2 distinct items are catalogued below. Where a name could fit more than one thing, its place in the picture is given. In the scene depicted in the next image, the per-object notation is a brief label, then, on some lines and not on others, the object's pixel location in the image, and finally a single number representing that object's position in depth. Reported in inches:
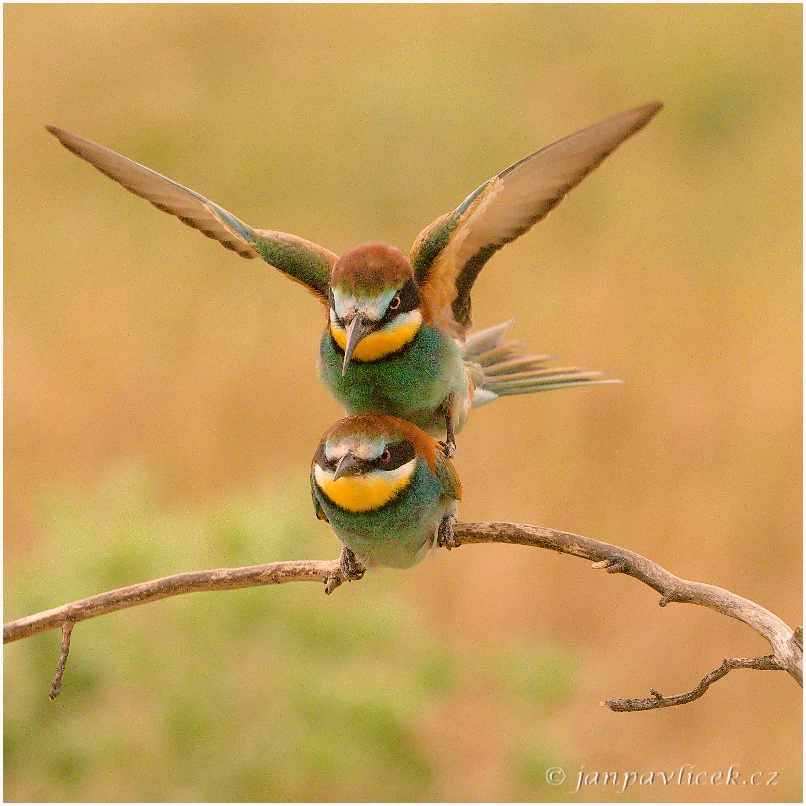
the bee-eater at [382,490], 211.1
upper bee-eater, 210.9
